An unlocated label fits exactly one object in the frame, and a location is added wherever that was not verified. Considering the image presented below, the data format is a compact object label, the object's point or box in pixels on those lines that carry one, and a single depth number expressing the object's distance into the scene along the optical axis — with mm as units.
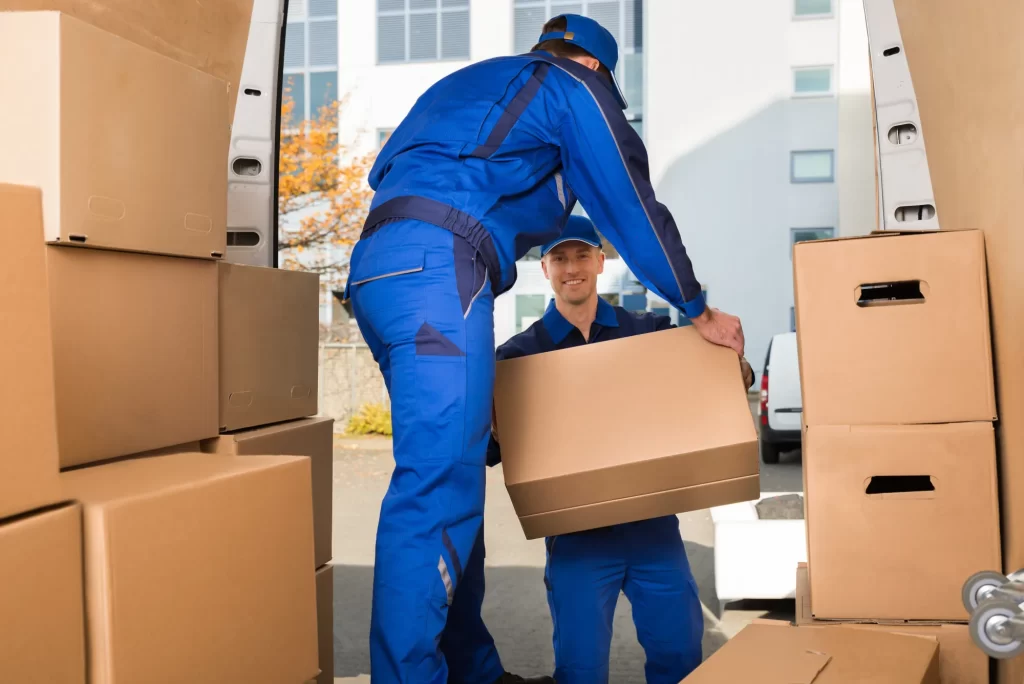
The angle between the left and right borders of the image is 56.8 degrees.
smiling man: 2020
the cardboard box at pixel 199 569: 966
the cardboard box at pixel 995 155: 1423
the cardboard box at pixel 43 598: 843
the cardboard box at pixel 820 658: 1230
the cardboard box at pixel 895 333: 1525
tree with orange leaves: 9422
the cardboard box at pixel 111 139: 1325
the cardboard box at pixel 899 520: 1490
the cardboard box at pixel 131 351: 1365
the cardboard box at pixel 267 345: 1805
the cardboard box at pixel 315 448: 1868
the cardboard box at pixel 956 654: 1447
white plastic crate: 3268
